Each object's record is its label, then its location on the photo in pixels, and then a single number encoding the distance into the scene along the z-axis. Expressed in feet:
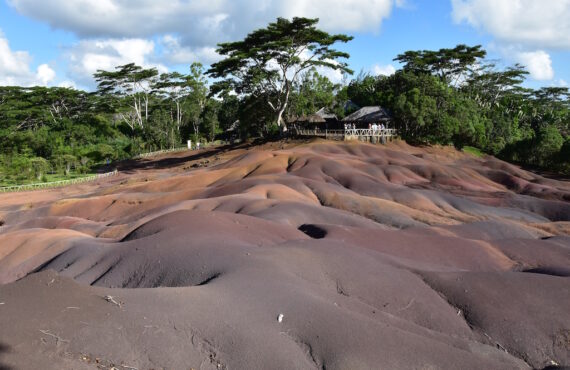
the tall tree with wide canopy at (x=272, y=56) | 170.09
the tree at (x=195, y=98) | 267.80
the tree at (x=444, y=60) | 228.84
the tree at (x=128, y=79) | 244.83
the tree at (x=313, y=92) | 228.02
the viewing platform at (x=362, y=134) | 187.52
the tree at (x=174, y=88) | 258.37
